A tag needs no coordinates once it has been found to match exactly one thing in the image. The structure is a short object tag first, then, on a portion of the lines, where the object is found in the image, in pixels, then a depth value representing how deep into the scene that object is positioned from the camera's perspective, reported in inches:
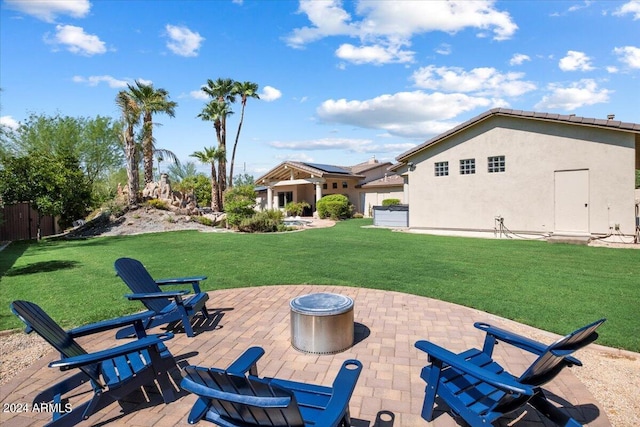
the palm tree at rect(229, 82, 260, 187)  1367.9
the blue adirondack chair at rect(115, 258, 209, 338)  165.4
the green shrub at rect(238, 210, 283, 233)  762.8
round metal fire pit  154.1
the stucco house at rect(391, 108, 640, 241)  519.5
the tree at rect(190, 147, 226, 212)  1216.2
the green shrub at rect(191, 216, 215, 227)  890.7
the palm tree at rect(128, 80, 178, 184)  976.9
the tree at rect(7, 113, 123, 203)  1125.7
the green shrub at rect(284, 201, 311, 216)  1158.3
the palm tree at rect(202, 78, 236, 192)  1287.5
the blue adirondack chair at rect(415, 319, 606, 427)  86.0
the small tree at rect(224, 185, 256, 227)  792.3
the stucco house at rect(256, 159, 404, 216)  1115.9
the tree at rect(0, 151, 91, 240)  623.8
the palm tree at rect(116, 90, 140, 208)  897.5
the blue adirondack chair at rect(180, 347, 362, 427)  64.0
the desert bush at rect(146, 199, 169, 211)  926.4
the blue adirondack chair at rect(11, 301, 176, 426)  99.8
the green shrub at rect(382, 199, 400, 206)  1040.6
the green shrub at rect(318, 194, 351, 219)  1031.0
